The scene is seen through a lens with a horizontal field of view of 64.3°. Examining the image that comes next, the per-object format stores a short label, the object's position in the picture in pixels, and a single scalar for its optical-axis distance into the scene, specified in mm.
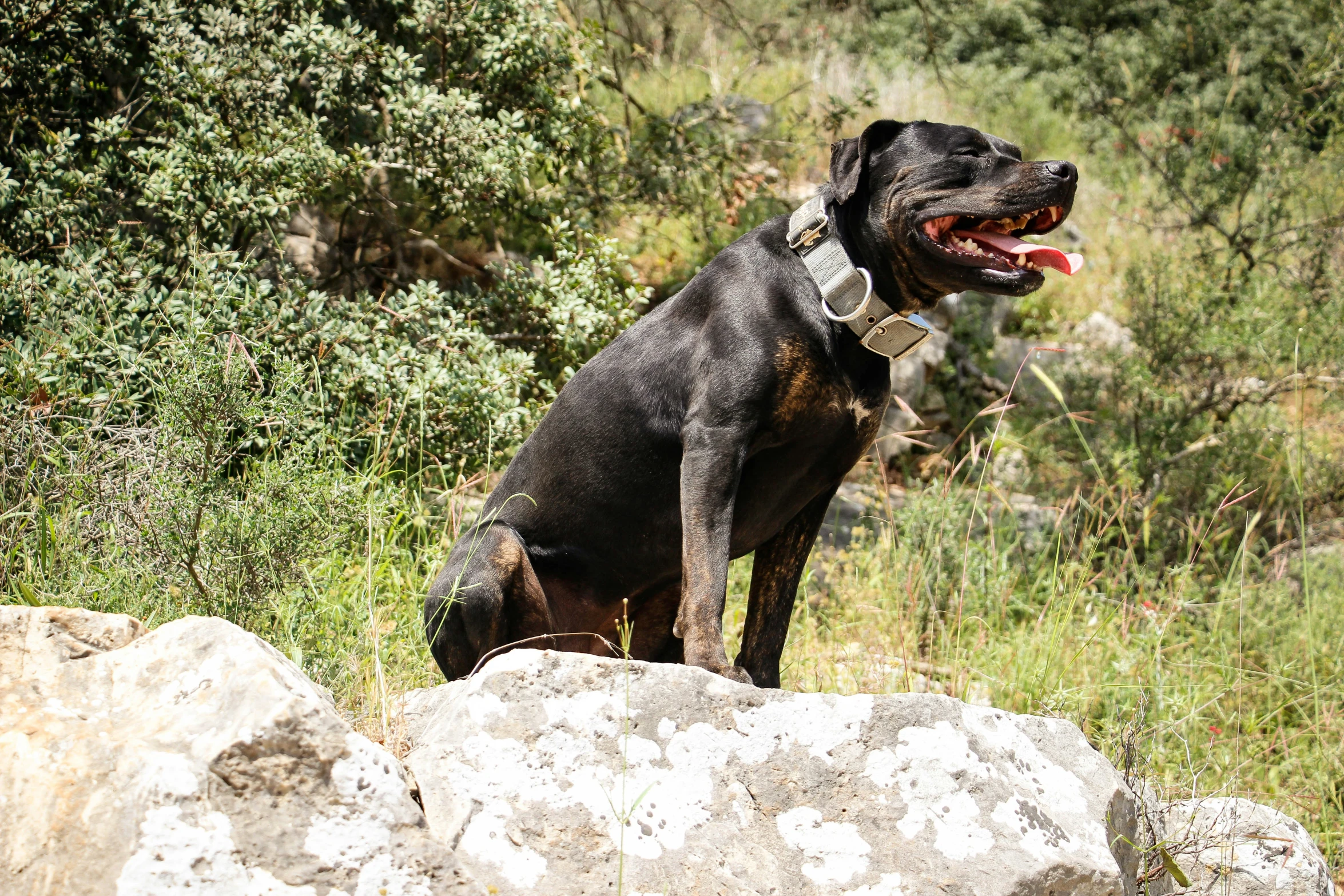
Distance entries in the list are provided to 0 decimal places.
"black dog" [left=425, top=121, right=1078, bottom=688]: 2857
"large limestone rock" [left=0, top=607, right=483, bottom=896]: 1764
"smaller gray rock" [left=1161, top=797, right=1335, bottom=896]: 2688
